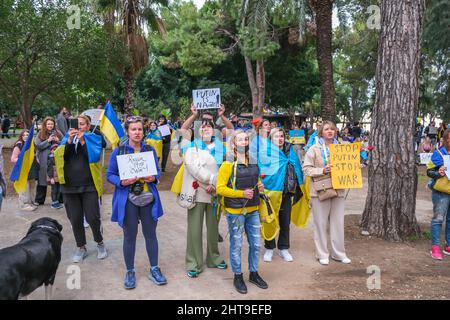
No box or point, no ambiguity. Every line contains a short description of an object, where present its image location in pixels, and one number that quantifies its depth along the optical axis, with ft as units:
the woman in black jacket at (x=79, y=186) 16.35
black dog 10.37
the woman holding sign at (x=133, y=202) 14.23
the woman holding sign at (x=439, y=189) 17.51
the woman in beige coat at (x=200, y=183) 15.12
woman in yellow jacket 13.89
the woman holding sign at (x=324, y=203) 17.01
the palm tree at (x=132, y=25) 54.03
